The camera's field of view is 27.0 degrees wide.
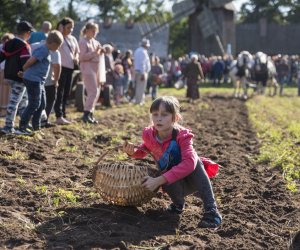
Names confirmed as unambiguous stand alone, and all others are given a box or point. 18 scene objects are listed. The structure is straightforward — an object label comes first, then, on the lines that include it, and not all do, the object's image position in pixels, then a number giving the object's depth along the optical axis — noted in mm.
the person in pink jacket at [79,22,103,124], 11469
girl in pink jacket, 5102
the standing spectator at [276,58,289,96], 36438
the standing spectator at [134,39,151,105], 17438
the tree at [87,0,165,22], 61375
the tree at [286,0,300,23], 71562
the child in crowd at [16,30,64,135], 9156
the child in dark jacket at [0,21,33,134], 9320
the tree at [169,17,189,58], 69688
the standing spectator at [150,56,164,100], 21688
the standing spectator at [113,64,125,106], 18047
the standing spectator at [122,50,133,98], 19734
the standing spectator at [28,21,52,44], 11531
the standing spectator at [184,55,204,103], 21578
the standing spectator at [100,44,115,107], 16703
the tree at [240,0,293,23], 74625
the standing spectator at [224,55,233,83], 38281
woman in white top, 11094
